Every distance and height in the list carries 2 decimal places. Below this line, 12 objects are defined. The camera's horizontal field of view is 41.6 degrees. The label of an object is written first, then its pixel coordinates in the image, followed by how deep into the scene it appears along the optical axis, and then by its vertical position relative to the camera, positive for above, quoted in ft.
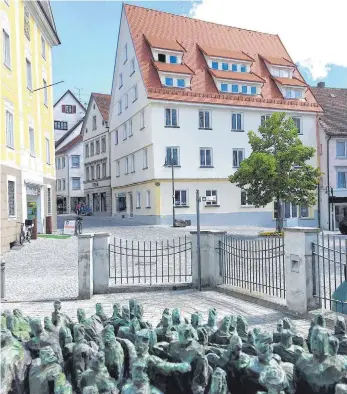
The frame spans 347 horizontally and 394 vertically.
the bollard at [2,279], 29.04 -4.65
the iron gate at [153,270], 35.14 -6.00
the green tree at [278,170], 79.25 +5.75
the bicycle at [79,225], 78.09 -3.30
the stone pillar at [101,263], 30.09 -3.79
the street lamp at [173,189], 99.41 +3.33
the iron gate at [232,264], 30.00 -4.13
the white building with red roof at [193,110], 106.32 +23.03
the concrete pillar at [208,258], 31.50 -3.81
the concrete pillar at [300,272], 23.41 -3.65
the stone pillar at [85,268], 28.89 -3.97
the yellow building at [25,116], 58.34 +13.80
